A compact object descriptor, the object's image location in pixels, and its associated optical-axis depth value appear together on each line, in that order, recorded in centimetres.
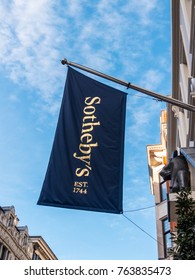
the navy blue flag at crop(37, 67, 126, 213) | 835
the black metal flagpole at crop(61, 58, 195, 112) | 859
